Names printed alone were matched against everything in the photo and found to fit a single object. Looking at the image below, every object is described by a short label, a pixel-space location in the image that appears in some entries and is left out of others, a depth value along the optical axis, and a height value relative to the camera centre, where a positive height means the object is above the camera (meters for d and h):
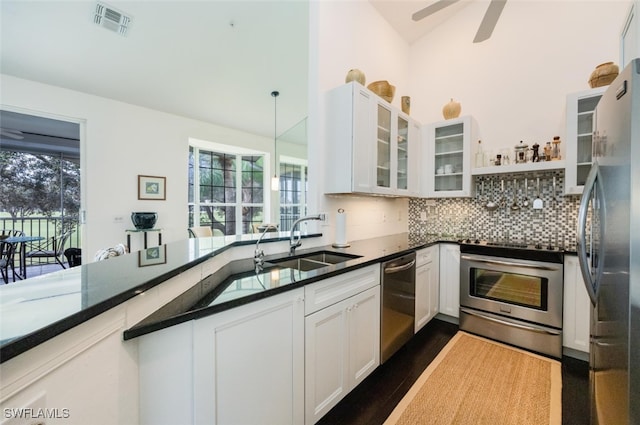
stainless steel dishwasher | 1.93 -0.75
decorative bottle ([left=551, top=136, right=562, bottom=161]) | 2.54 +0.63
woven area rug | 1.56 -1.25
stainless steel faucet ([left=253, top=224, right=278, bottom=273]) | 1.65 -0.32
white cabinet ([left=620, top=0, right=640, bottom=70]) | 1.29 +1.06
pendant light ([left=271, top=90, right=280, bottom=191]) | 4.21 +1.70
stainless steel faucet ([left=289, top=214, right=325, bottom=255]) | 1.91 -0.25
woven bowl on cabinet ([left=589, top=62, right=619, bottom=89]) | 2.16 +1.20
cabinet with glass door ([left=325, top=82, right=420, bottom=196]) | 2.22 +0.65
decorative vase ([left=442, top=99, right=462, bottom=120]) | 3.07 +1.24
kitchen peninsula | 0.52 -0.30
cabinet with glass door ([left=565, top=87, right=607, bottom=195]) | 2.27 +0.65
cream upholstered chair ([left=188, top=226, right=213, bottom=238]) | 4.59 -0.39
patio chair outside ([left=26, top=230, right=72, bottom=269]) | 4.38 -0.70
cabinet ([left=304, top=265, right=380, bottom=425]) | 1.38 -0.78
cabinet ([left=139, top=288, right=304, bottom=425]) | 0.91 -0.63
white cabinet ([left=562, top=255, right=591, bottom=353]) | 2.09 -0.81
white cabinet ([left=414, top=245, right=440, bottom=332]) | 2.47 -0.76
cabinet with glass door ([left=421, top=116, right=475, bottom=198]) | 2.92 +0.66
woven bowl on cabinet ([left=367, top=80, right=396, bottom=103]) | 2.56 +1.24
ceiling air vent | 2.34 +1.85
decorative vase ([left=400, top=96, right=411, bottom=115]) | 3.03 +1.27
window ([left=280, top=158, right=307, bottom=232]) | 6.31 +0.58
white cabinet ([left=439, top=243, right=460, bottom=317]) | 2.73 -0.74
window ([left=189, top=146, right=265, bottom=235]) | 5.38 +0.46
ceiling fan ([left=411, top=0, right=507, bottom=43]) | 1.54 +1.26
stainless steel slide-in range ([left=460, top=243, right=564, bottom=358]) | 2.19 -0.78
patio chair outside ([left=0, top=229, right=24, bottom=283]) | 3.54 -0.69
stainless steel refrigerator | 0.84 -0.15
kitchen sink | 1.89 -0.39
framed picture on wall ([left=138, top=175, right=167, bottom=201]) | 4.30 +0.39
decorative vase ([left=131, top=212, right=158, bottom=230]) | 4.02 -0.16
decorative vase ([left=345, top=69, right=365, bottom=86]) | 2.34 +1.25
